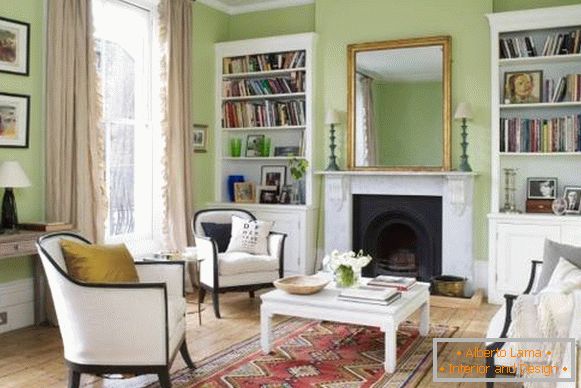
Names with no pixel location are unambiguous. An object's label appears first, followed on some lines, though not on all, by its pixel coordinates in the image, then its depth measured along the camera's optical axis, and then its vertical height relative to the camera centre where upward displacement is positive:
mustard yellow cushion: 3.28 -0.42
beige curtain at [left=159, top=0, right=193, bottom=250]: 5.79 +0.68
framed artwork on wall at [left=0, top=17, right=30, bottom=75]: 4.38 +1.05
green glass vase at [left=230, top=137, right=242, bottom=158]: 6.74 +0.47
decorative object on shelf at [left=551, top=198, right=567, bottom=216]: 5.19 -0.15
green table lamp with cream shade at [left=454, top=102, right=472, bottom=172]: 5.48 +0.66
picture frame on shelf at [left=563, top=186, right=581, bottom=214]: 5.24 -0.09
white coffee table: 3.57 -0.76
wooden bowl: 3.88 -0.63
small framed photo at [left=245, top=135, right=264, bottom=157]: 6.68 +0.49
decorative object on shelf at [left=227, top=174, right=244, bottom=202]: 6.77 +0.07
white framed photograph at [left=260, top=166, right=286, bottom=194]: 6.63 +0.14
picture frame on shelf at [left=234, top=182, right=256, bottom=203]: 6.67 -0.05
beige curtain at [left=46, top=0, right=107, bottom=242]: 4.63 +0.51
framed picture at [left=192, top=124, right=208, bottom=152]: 6.39 +0.55
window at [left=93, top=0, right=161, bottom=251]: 5.38 +0.64
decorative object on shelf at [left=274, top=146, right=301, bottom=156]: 6.48 +0.41
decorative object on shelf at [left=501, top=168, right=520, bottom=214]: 5.63 +0.03
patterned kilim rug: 3.43 -1.09
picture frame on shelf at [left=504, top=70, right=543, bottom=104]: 5.41 +0.93
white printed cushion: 5.30 -0.44
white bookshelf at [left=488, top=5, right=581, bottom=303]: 5.16 +0.26
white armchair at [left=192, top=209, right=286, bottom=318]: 4.94 -0.67
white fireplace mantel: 5.64 -0.08
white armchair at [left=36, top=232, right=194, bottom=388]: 3.05 -0.70
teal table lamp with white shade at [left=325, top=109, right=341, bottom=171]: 6.07 +0.58
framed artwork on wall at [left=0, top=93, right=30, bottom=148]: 4.38 +0.50
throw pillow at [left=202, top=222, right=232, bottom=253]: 5.45 -0.40
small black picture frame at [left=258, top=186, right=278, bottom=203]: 6.57 -0.06
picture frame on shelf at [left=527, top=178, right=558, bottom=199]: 5.43 +0.02
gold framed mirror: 5.76 +0.84
